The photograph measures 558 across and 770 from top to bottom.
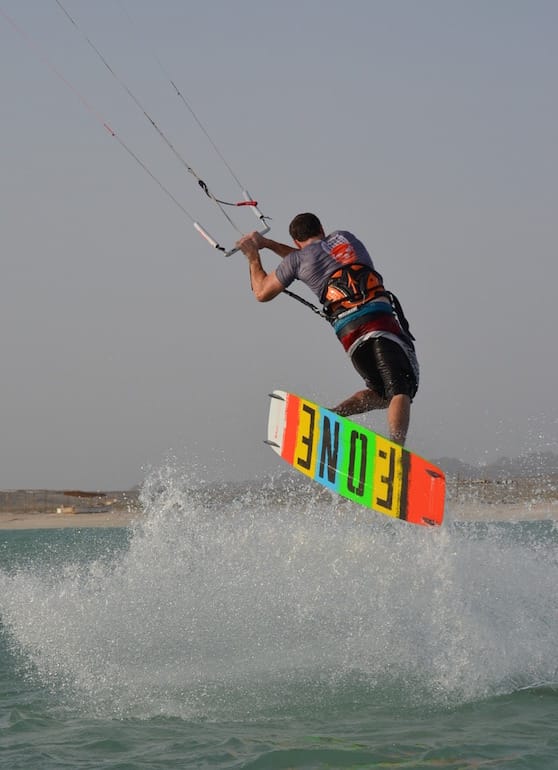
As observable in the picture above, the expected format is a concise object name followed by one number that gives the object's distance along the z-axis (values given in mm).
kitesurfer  14773
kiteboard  14102
